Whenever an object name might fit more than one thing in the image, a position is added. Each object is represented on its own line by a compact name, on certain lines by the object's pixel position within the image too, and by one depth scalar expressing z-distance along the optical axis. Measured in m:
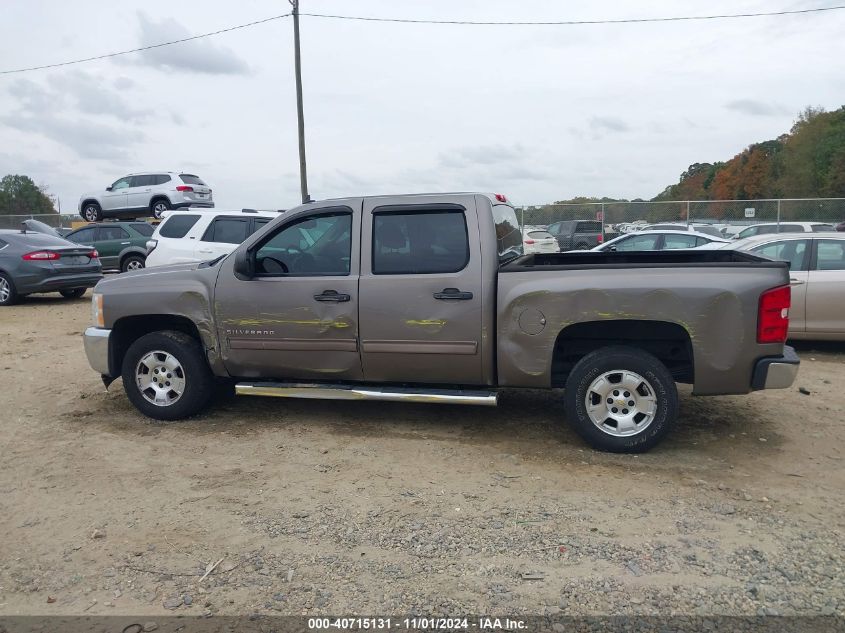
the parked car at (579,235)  24.53
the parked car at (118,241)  16.66
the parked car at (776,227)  21.35
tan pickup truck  4.63
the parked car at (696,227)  20.67
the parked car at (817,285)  7.93
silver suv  19.17
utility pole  19.62
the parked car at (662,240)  13.37
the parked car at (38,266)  13.09
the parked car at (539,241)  18.88
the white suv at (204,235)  11.23
